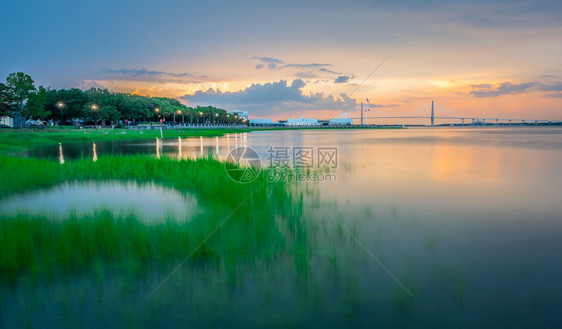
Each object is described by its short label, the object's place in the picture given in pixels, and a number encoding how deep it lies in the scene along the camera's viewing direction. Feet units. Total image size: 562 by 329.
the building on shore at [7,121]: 431.02
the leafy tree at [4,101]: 285.31
